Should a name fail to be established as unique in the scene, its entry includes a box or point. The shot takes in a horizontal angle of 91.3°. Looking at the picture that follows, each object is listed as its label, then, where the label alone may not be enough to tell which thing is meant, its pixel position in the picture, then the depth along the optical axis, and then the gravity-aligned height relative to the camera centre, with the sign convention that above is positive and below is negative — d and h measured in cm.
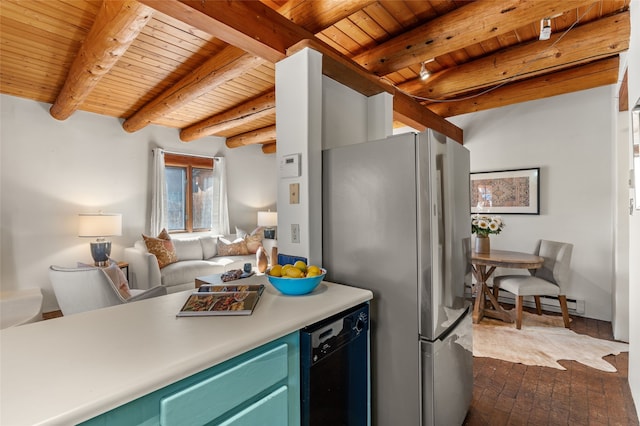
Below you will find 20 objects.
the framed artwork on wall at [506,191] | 382 +22
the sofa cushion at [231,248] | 509 -60
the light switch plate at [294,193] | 182 +10
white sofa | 399 -74
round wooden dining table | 310 -67
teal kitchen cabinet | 76 -51
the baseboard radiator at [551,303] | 354 -114
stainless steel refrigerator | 141 -25
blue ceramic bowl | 140 -33
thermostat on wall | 182 +27
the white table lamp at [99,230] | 375 -21
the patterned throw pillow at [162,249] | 425 -52
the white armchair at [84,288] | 209 -51
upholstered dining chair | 307 -74
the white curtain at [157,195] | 478 +26
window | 517 +34
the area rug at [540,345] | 255 -123
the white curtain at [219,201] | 562 +19
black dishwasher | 114 -67
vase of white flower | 341 -23
